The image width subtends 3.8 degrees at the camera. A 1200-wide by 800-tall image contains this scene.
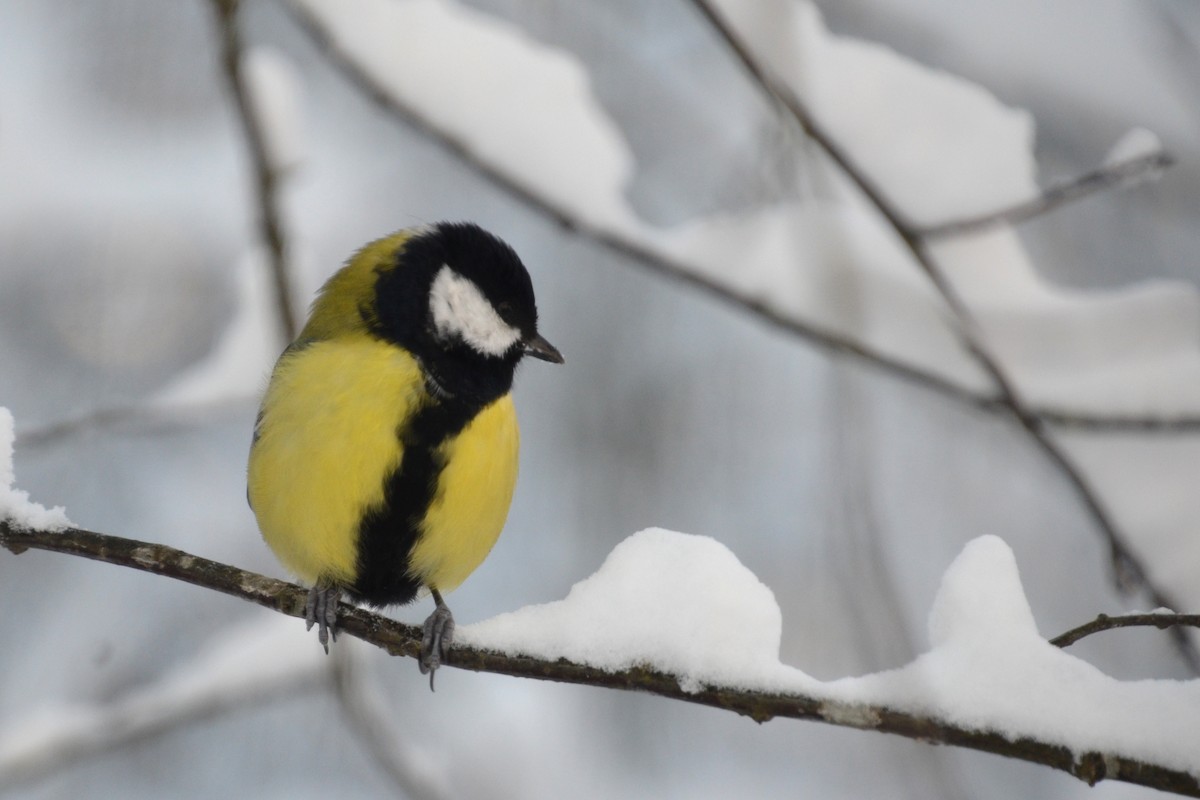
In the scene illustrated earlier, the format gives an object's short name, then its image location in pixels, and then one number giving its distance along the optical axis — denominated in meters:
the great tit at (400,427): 4.05
